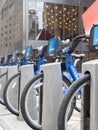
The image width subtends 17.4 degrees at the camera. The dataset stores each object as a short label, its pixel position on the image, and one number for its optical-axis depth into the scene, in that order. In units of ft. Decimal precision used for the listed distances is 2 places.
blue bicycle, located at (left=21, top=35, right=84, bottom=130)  11.48
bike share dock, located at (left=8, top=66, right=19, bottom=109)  15.29
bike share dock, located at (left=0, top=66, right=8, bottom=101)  19.16
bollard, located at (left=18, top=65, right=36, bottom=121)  14.14
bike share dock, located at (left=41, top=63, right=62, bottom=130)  10.51
